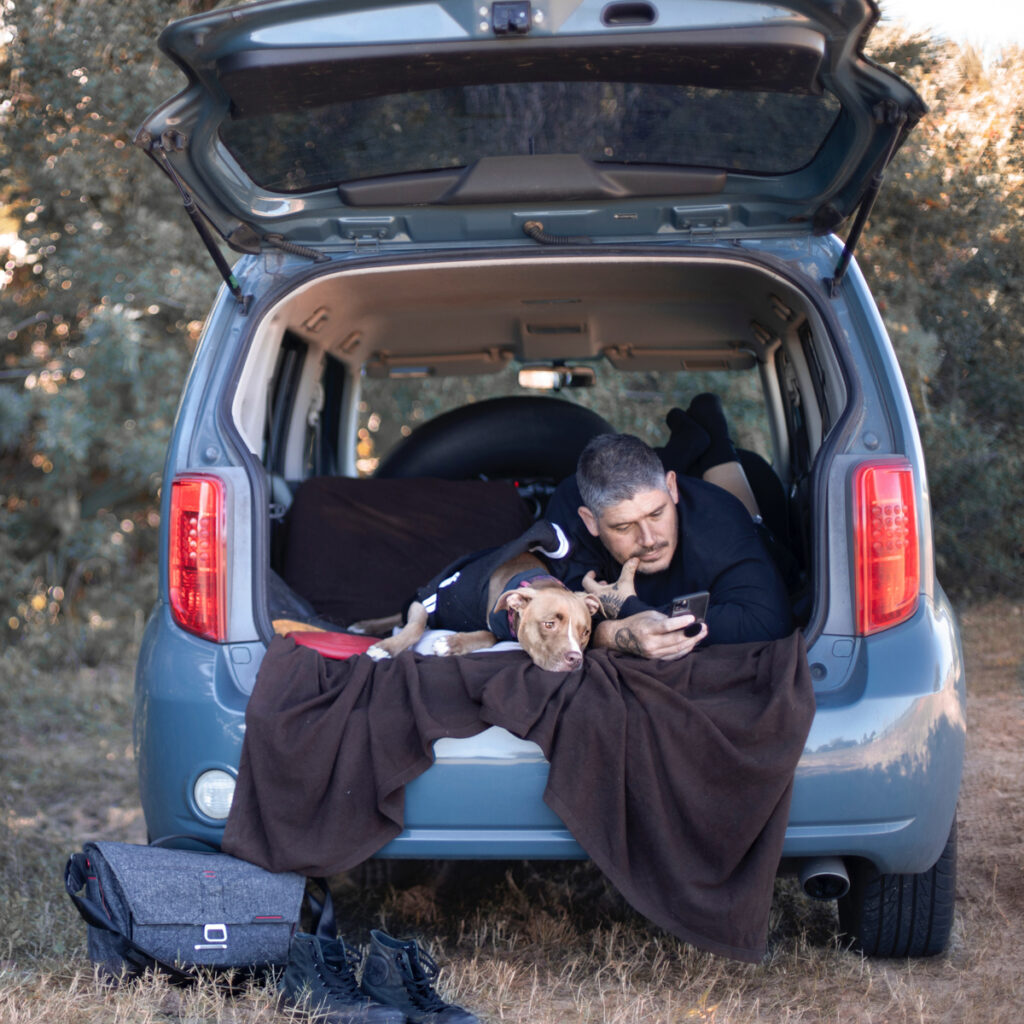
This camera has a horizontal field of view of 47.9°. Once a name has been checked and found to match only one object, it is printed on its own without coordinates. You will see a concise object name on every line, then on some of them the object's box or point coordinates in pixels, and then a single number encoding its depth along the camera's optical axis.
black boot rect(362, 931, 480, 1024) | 2.67
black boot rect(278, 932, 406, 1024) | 2.61
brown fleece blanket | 2.67
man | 3.15
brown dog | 3.01
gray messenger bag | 2.79
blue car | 2.70
